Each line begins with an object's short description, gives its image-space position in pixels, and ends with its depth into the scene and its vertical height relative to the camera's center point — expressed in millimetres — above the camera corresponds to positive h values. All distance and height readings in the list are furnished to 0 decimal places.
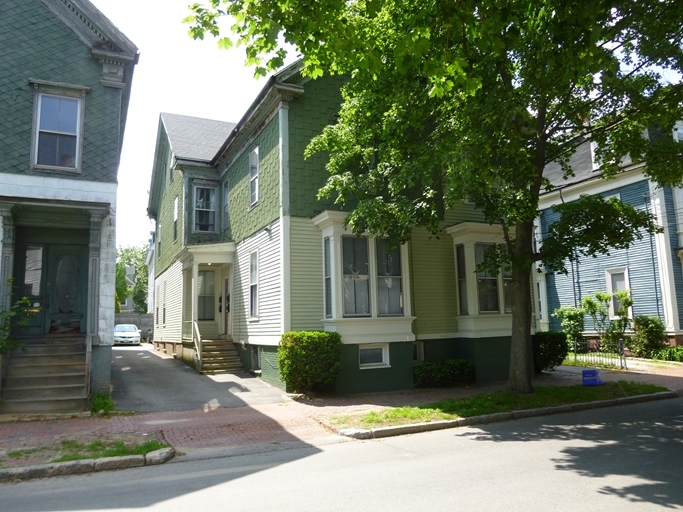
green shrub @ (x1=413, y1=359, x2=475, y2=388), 14625 -1605
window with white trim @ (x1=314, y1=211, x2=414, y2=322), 13789 +1103
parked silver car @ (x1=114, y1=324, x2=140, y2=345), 35438 -763
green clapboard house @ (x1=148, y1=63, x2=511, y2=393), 14000 +1235
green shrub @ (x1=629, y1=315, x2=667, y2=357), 20906 -982
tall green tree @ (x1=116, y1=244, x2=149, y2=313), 60781 +5806
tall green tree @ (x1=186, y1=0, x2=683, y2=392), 7508 +4105
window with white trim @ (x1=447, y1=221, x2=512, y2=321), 15766 +1148
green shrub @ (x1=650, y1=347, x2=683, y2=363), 20125 -1703
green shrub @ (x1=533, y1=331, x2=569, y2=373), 17141 -1208
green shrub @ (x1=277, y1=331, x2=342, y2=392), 12711 -944
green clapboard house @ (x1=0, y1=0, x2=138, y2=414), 12195 +3603
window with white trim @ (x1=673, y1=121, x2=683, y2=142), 22734 +7710
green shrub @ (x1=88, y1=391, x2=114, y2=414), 11250 -1708
